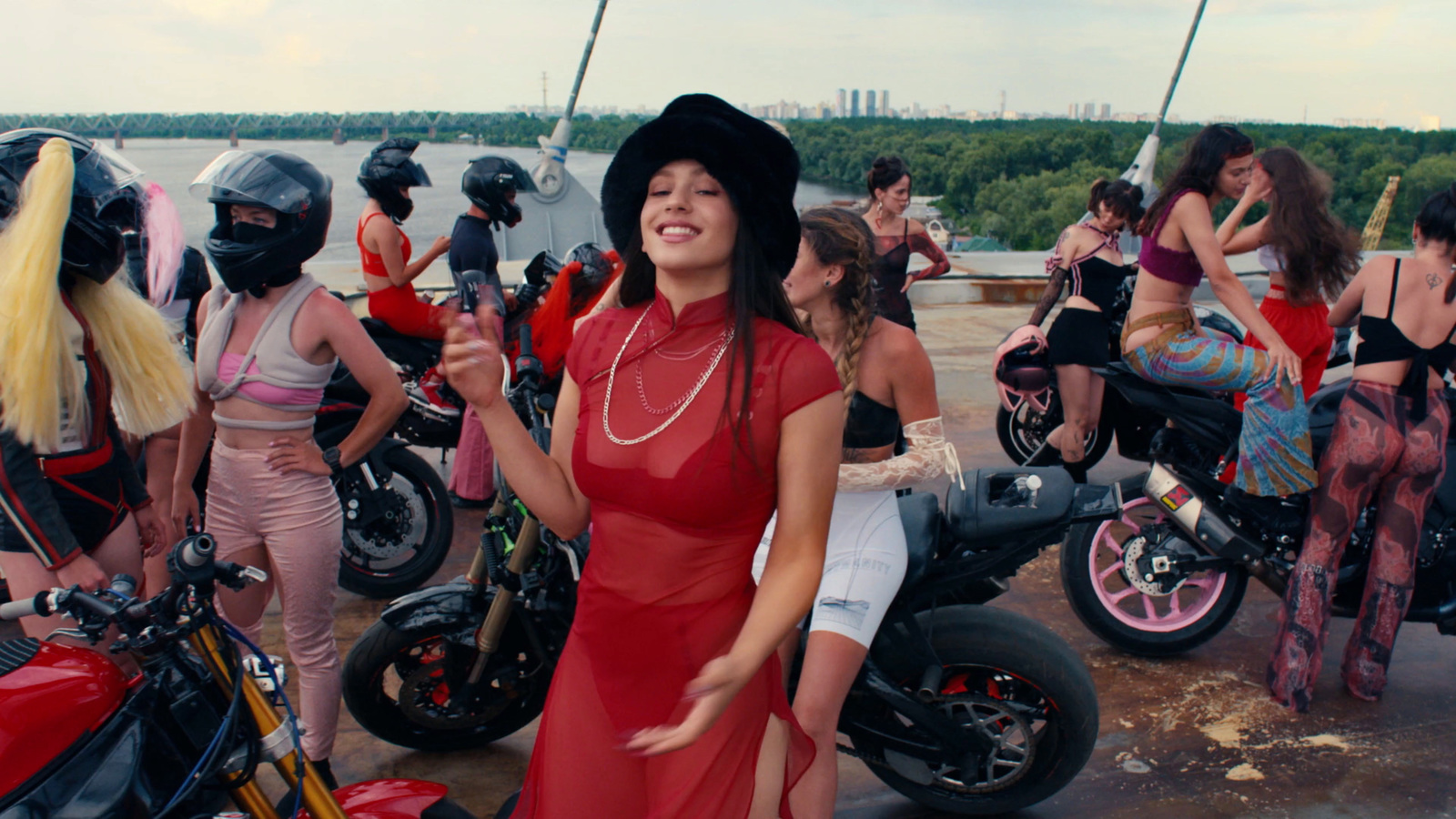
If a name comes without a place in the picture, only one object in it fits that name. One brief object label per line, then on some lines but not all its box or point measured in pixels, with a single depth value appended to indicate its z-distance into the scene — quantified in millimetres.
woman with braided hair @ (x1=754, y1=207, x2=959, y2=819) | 2449
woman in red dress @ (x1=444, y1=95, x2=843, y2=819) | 1670
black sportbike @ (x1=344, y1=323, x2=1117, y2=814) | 2666
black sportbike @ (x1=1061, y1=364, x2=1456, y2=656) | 3627
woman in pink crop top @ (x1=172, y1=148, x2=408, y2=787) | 2637
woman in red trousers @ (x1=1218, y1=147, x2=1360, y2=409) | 4242
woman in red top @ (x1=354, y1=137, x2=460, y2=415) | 4961
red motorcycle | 1521
